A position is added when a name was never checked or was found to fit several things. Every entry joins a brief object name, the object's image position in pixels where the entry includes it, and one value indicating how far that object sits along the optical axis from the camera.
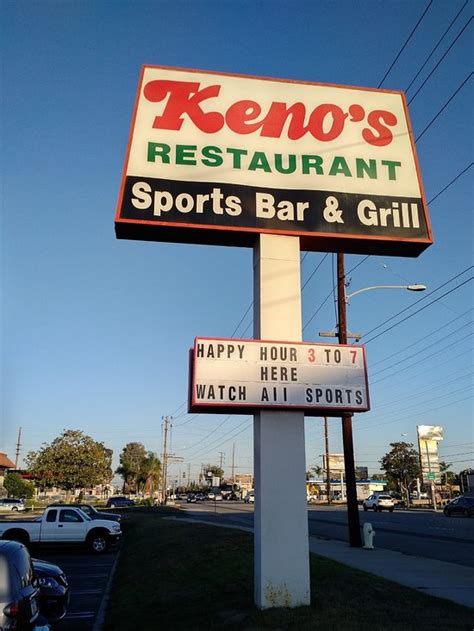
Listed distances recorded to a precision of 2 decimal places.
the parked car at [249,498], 80.38
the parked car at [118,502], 54.78
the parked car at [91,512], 20.50
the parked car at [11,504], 48.08
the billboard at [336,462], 114.46
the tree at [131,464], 104.12
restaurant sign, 9.41
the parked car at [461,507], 42.55
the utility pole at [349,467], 17.48
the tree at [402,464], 99.88
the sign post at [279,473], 7.89
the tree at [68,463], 51.75
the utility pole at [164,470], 70.44
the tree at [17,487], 66.31
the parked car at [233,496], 102.92
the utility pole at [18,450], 95.12
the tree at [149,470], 103.12
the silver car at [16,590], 5.15
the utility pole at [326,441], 57.42
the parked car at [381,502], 49.94
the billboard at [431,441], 73.25
